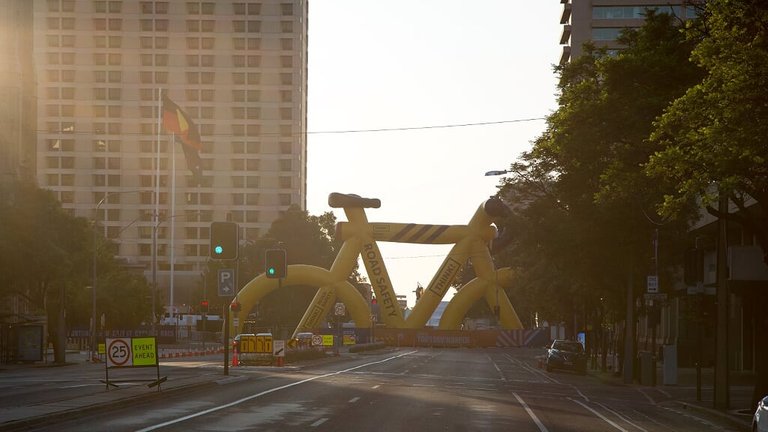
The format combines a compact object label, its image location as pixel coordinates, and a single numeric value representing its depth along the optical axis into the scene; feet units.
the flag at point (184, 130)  405.39
